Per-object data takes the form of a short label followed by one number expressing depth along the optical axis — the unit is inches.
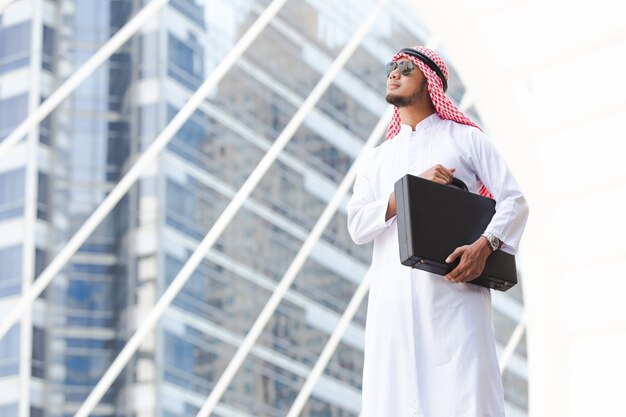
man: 122.0
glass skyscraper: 1349.7
